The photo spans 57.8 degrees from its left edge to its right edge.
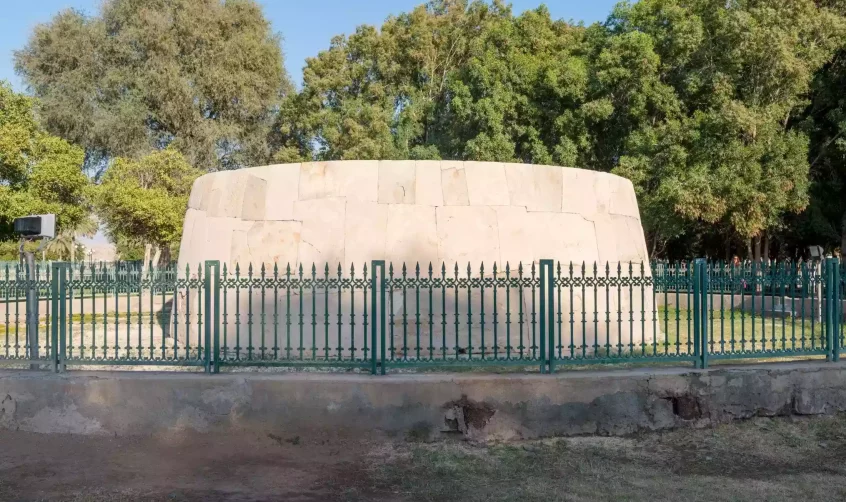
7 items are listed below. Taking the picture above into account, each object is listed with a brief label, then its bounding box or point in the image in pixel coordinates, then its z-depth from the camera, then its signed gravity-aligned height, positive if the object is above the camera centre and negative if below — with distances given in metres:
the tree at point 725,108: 18.22 +3.75
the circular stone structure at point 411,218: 7.91 +0.41
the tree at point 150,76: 25.44 +6.13
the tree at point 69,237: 33.47 +0.87
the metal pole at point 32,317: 6.17 -0.49
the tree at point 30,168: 18.39 +2.23
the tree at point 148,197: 20.09 +1.60
